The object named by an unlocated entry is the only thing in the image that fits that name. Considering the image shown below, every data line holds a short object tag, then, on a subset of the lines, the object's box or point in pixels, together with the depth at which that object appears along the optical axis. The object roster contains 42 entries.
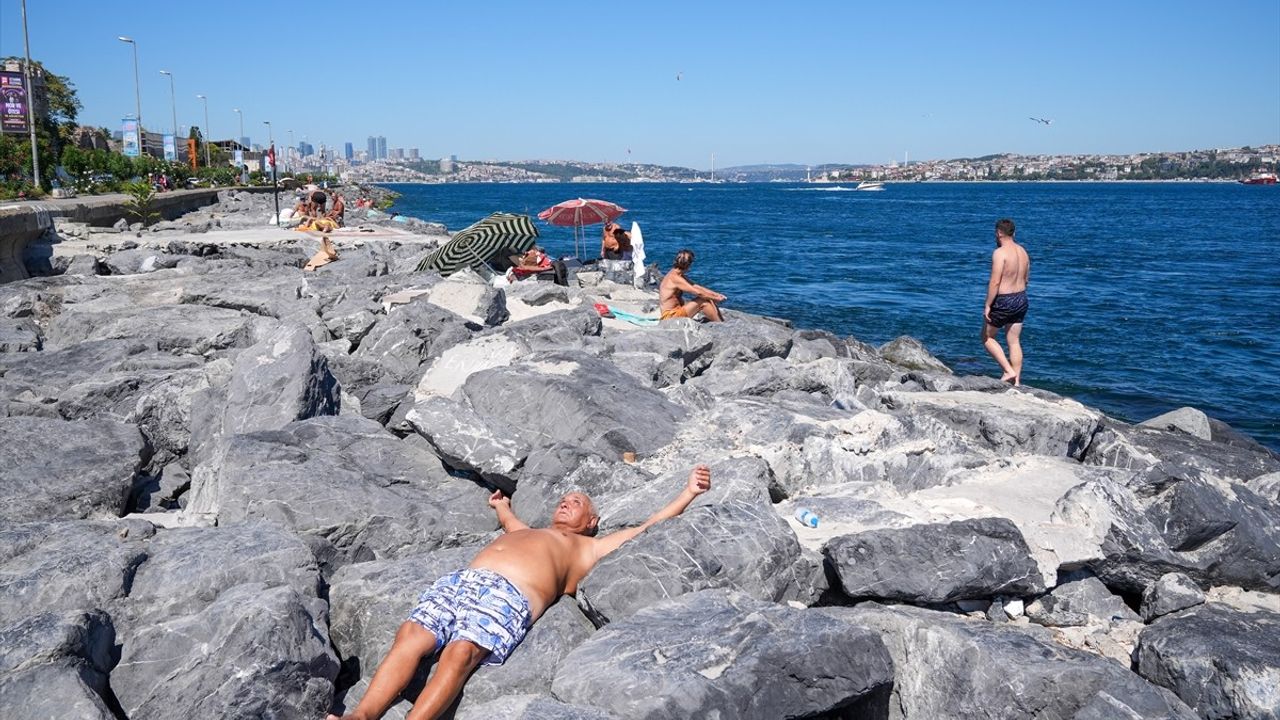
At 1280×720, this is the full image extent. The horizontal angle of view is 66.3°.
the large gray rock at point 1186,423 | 9.38
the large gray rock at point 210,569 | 4.43
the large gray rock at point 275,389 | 6.85
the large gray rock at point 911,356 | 13.72
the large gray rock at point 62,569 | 4.34
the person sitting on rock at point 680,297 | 12.36
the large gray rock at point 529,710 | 3.53
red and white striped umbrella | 21.45
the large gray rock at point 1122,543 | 5.05
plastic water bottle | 5.43
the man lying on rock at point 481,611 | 3.91
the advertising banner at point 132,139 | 45.28
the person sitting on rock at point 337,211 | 27.02
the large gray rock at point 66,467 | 5.76
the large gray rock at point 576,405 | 6.41
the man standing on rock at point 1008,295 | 9.82
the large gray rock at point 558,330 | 9.17
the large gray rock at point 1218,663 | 4.16
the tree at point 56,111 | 39.84
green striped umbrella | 15.03
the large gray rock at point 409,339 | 9.10
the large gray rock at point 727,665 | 3.62
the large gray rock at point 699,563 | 4.39
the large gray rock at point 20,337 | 9.49
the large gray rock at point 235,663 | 3.70
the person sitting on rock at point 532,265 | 16.22
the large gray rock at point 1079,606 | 4.93
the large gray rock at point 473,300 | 10.82
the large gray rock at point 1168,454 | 7.20
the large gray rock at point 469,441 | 6.03
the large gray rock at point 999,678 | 3.96
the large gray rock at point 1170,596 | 4.95
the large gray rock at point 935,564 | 4.75
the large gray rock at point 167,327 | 9.62
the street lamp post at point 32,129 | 28.72
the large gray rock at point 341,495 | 5.43
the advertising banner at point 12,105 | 28.62
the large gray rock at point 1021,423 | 7.04
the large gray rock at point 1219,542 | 5.20
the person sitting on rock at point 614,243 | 20.88
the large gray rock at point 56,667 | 3.54
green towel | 12.41
